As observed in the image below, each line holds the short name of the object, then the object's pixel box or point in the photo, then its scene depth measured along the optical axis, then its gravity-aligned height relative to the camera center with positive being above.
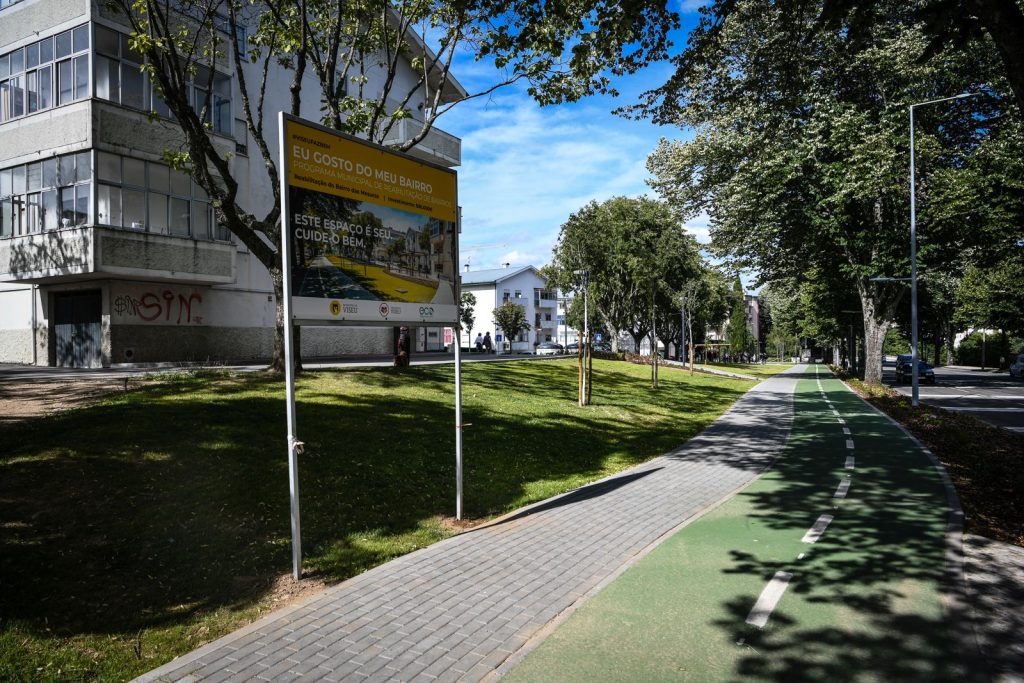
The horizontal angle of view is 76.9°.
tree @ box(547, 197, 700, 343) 33.91 +5.07
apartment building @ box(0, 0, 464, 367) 19.64 +4.20
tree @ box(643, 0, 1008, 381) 19.88 +6.31
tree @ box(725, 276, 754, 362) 99.81 +1.58
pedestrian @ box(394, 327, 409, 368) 17.28 -0.38
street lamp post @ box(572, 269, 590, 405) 16.82 -0.12
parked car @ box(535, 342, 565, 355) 63.06 -1.05
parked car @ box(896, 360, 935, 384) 38.03 -2.06
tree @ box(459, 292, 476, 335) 60.91 +2.87
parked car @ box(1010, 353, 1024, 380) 44.72 -2.07
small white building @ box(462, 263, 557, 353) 77.62 +5.33
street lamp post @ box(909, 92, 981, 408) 19.64 +1.10
